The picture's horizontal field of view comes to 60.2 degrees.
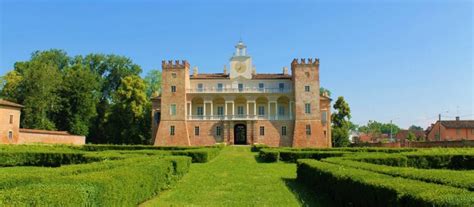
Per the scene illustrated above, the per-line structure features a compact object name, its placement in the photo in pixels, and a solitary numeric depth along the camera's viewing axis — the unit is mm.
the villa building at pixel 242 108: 48031
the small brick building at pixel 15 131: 40125
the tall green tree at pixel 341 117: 55031
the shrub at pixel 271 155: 23312
